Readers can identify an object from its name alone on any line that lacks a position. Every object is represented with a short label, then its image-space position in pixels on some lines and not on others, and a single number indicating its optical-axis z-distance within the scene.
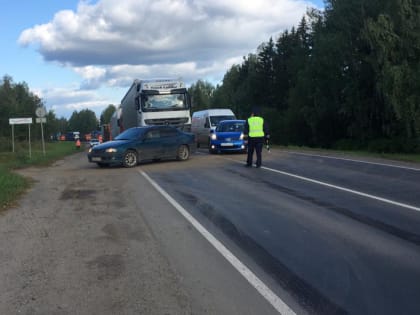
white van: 31.22
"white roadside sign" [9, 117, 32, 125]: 29.34
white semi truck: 26.08
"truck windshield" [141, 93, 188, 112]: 26.12
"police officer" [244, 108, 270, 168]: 17.55
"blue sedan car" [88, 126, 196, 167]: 19.53
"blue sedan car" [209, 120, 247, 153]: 24.20
